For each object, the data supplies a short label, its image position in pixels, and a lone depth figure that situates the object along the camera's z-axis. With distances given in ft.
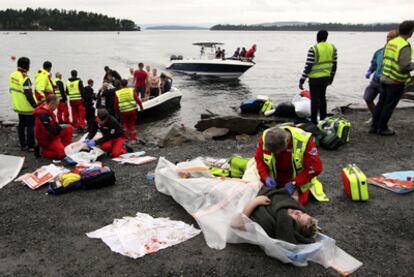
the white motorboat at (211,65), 70.28
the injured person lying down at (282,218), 11.16
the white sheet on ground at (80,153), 21.09
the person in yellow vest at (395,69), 21.21
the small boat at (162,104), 40.36
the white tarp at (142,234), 12.05
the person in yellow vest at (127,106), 30.01
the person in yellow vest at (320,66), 24.09
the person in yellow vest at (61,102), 34.73
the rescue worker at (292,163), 13.50
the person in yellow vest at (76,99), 34.24
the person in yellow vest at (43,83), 28.86
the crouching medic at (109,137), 22.72
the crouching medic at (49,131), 21.27
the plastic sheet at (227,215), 11.12
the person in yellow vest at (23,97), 22.52
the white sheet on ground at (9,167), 18.66
